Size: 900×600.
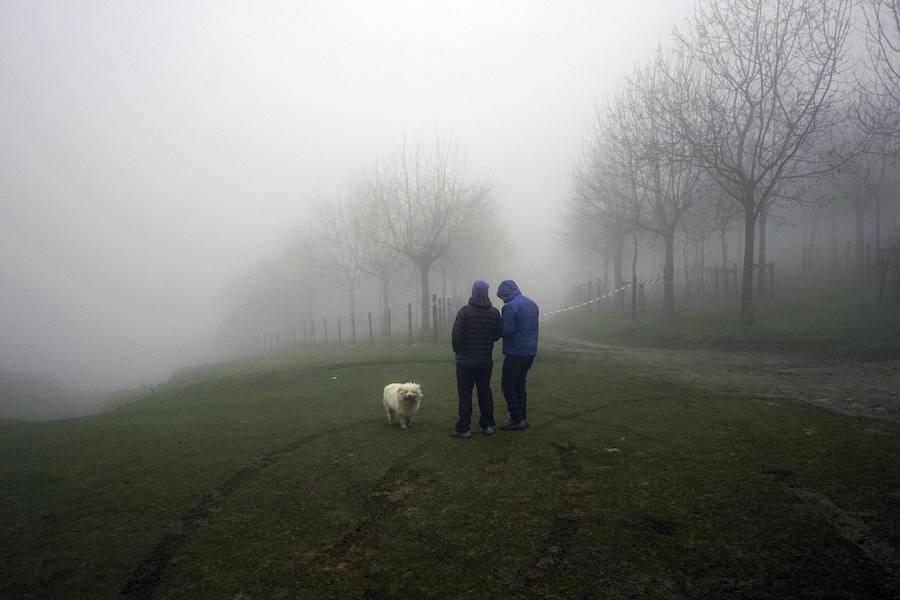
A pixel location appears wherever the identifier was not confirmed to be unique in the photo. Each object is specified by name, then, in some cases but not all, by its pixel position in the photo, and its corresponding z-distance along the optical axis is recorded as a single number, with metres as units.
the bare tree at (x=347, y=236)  35.25
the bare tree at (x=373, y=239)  32.87
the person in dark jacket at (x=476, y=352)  8.09
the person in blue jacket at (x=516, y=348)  8.23
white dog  8.61
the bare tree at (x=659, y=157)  21.33
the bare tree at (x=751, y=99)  18.03
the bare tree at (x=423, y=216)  27.84
